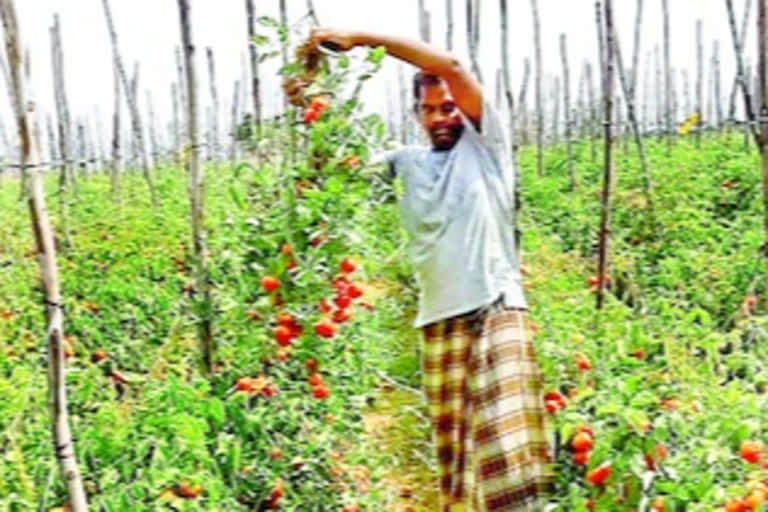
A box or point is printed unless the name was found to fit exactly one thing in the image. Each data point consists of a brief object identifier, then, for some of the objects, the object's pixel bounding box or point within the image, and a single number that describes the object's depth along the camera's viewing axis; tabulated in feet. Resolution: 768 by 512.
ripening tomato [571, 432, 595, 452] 6.88
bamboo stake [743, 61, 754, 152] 25.92
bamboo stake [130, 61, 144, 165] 25.93
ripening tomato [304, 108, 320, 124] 7.16
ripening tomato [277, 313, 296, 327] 7.48
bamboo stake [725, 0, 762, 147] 13.02
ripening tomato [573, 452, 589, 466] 6.92
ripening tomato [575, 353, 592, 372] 9.08
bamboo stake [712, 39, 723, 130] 38.14
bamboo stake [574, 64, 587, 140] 42.70
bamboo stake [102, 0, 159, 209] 17.73
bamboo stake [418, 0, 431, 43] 21.47
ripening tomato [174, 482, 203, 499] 6.86
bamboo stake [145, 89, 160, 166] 43.14
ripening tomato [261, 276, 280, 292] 7.26
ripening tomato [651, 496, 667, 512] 6.11
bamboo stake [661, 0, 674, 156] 26.99
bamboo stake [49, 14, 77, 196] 23.85
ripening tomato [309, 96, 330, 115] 7.15
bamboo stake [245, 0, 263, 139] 12.41
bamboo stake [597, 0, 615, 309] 11.16
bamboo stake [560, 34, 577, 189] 23.97
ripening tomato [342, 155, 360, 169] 7.17
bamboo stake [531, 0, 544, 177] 20.81
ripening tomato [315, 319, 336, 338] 7.52
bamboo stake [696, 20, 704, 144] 38.42
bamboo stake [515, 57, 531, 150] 34.05
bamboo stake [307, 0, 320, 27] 7.23
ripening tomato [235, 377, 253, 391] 8.00
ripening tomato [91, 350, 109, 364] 11.33
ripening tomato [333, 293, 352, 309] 7.74
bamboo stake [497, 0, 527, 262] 15.14
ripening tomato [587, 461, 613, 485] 6.54
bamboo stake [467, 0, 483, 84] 16.87
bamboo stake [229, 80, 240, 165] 36.32
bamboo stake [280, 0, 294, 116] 7.05
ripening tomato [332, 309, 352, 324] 7.79
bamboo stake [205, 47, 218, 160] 29.60
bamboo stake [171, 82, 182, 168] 40.77
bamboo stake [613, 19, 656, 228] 17.66
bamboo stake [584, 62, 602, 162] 30.97
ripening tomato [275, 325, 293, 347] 7.48
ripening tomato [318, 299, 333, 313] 7.52
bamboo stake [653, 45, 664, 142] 40.84
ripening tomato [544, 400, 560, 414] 8.50
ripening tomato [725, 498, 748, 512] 5.47
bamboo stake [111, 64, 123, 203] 22.91
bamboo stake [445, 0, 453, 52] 19.98
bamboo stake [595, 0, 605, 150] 14.76
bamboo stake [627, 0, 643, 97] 23.56
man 7.61
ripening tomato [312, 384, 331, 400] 8.05
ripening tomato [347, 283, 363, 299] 7.78
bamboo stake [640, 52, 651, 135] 47.95
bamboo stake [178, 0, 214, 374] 8.58
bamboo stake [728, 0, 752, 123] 21.40
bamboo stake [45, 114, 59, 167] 38.73
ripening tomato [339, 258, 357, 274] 7.44
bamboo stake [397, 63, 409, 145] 38.06
